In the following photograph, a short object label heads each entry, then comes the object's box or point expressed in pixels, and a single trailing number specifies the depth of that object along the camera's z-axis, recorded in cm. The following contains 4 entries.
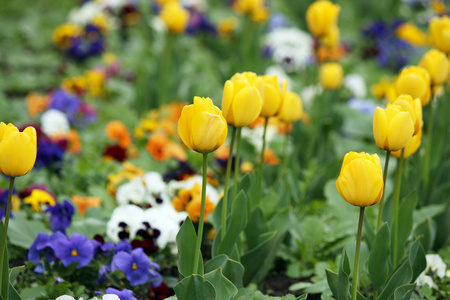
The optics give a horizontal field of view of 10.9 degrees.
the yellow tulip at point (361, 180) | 252
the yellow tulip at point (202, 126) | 253
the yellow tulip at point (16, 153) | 251
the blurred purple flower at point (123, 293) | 264
